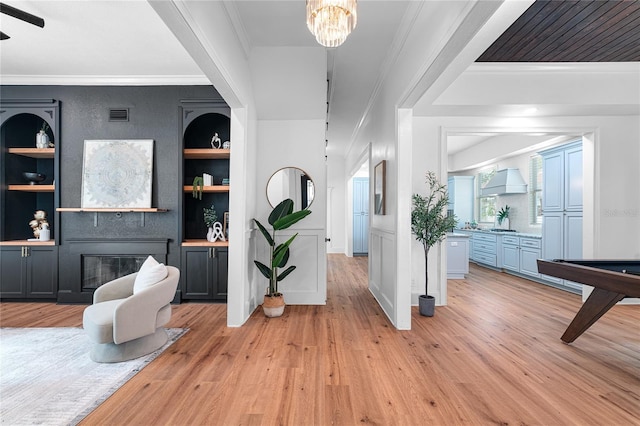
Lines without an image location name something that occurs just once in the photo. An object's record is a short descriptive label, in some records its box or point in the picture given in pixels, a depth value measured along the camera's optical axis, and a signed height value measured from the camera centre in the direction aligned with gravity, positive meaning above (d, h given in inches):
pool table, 79.0 -20.2
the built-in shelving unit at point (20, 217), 149.4 -3.0
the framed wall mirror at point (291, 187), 148.3 +14.4
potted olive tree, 135.1 -5.3
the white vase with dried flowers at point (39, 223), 156.3 -6.5
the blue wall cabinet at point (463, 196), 309.9 +21.3
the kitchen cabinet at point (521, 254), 207.8 -30.8
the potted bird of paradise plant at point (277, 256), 129.5 -20.2
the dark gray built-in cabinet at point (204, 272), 150.3 -32.3
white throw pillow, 99.1 -22.9
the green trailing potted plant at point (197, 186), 150.6 +14.9
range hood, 244.1 +28.8
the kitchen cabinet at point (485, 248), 248.2 -31.6
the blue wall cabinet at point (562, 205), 177.2 +7.3
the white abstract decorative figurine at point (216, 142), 158.4 +41.0
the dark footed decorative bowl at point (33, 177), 153.6 +19.5
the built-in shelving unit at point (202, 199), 150.5 +8.2
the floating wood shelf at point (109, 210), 146.0 +1.3
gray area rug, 67.5 -48.8
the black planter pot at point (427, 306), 134.0 -44.8
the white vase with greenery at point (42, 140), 155.7 +40.9
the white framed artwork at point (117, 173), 149.3 +21.2
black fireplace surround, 150.4 -25.0
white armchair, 87.3 -35.3
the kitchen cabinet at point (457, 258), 216.2 -33.9
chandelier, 64.4 +46.8
